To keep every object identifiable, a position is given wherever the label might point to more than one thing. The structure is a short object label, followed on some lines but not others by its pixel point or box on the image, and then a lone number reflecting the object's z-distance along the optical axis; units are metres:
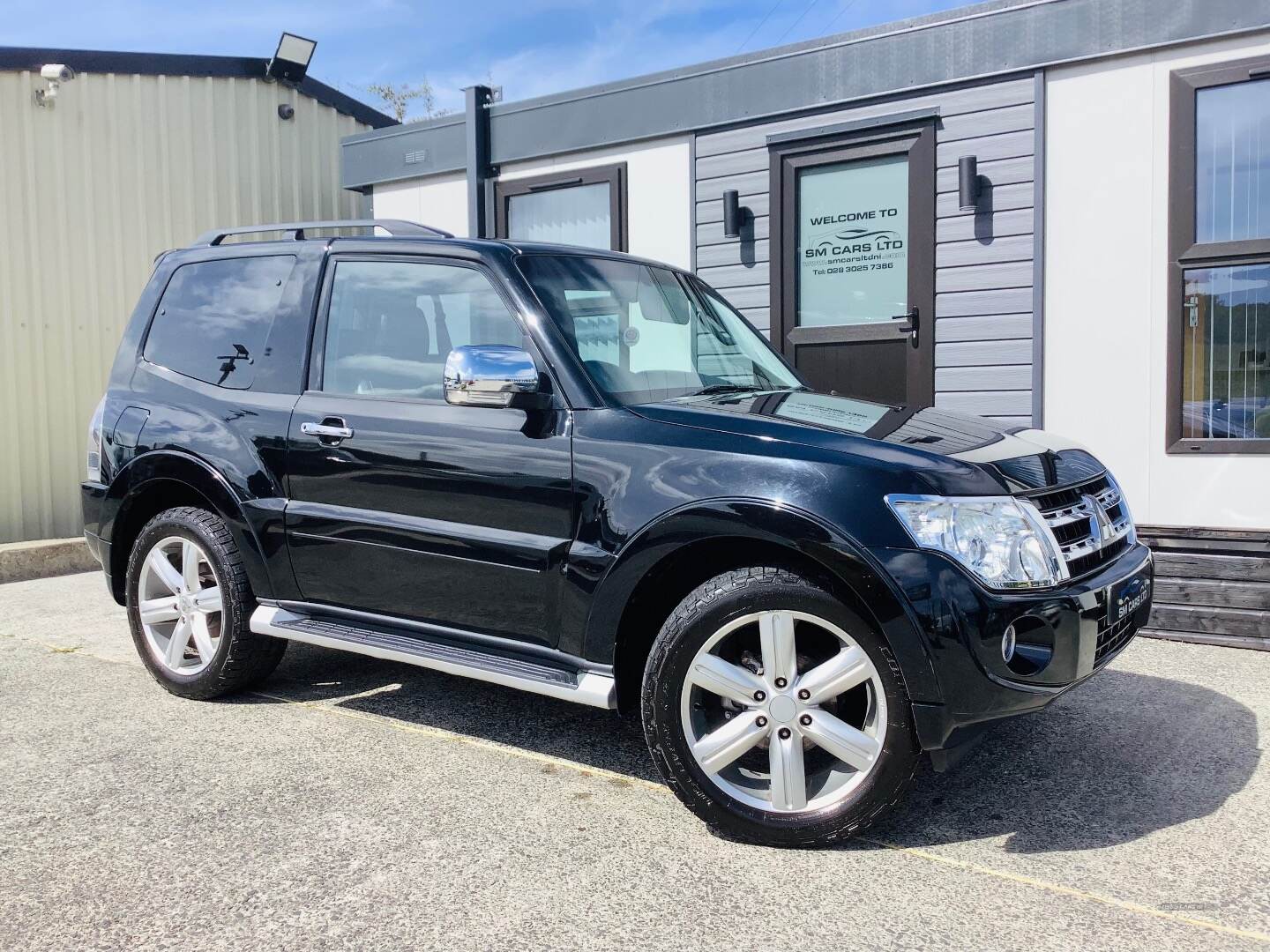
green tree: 38.38
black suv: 2.99
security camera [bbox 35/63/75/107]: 8.56
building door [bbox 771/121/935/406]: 6.86
